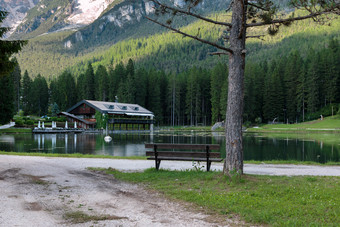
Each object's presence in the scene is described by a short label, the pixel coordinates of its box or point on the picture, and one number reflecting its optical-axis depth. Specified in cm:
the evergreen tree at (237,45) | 796
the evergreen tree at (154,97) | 8612
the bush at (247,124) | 6981
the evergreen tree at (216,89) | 7875
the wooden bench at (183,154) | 1006
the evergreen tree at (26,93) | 8975
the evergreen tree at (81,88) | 8875
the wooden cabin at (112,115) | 6644
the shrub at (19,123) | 6045
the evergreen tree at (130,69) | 8753
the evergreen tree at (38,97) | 8994
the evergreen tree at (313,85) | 6856
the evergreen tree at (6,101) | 3893
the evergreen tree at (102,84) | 8588
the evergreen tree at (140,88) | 8375
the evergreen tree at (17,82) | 8488
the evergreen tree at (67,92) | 8894
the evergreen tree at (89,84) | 8831
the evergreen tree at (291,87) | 7325
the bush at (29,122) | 6381
